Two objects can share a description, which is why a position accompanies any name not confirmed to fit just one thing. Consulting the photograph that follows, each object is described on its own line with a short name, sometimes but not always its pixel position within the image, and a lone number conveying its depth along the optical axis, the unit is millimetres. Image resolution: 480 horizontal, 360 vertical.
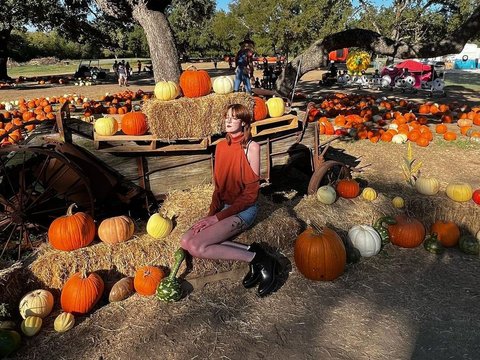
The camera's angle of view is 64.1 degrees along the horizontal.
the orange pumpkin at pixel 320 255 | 4156
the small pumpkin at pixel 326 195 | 5410
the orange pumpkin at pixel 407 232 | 4898
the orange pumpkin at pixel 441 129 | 9953
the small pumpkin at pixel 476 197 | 5451
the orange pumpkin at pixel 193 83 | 5305
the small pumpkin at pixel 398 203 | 5590
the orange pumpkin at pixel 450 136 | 9230
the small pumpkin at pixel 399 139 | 8961
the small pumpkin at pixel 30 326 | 3416
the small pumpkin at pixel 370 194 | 5609
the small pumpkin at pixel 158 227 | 4309
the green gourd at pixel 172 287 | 3793
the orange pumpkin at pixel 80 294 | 3639
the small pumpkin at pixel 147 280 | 3896
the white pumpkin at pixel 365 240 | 4715
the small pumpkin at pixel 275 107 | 5707
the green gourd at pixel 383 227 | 4984
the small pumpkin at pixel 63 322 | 3473
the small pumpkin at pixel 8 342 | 3160
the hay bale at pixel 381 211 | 5215
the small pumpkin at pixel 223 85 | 5320
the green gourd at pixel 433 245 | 4832
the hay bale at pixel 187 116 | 4891
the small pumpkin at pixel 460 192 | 5484
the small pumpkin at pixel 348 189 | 5629
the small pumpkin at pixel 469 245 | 4797
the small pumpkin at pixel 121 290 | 3867
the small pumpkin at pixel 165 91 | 5113
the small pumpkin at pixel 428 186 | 5703
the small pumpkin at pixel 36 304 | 3533
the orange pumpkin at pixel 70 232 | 3953
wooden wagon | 4285
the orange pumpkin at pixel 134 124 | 4852
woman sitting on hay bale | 3824
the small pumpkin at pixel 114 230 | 4160
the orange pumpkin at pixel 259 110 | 5520
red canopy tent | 18938
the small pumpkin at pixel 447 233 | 4969
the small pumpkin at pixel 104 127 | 4758
